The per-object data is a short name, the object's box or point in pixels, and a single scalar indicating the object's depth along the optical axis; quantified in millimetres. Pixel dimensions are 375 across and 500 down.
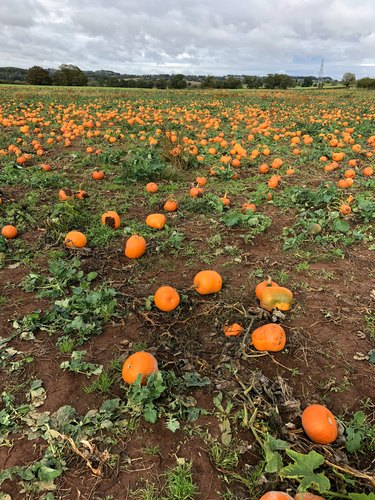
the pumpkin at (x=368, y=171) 8344
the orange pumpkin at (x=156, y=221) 6160
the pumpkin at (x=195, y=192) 7465
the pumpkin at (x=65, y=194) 6933
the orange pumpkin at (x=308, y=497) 2193
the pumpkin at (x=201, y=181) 7914
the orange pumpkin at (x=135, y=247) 5258
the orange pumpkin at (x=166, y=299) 4082
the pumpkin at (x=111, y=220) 6121
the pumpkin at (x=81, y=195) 7277
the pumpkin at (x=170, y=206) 6926
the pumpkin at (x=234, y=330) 3803
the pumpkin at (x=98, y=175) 8641
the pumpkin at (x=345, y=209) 6344
